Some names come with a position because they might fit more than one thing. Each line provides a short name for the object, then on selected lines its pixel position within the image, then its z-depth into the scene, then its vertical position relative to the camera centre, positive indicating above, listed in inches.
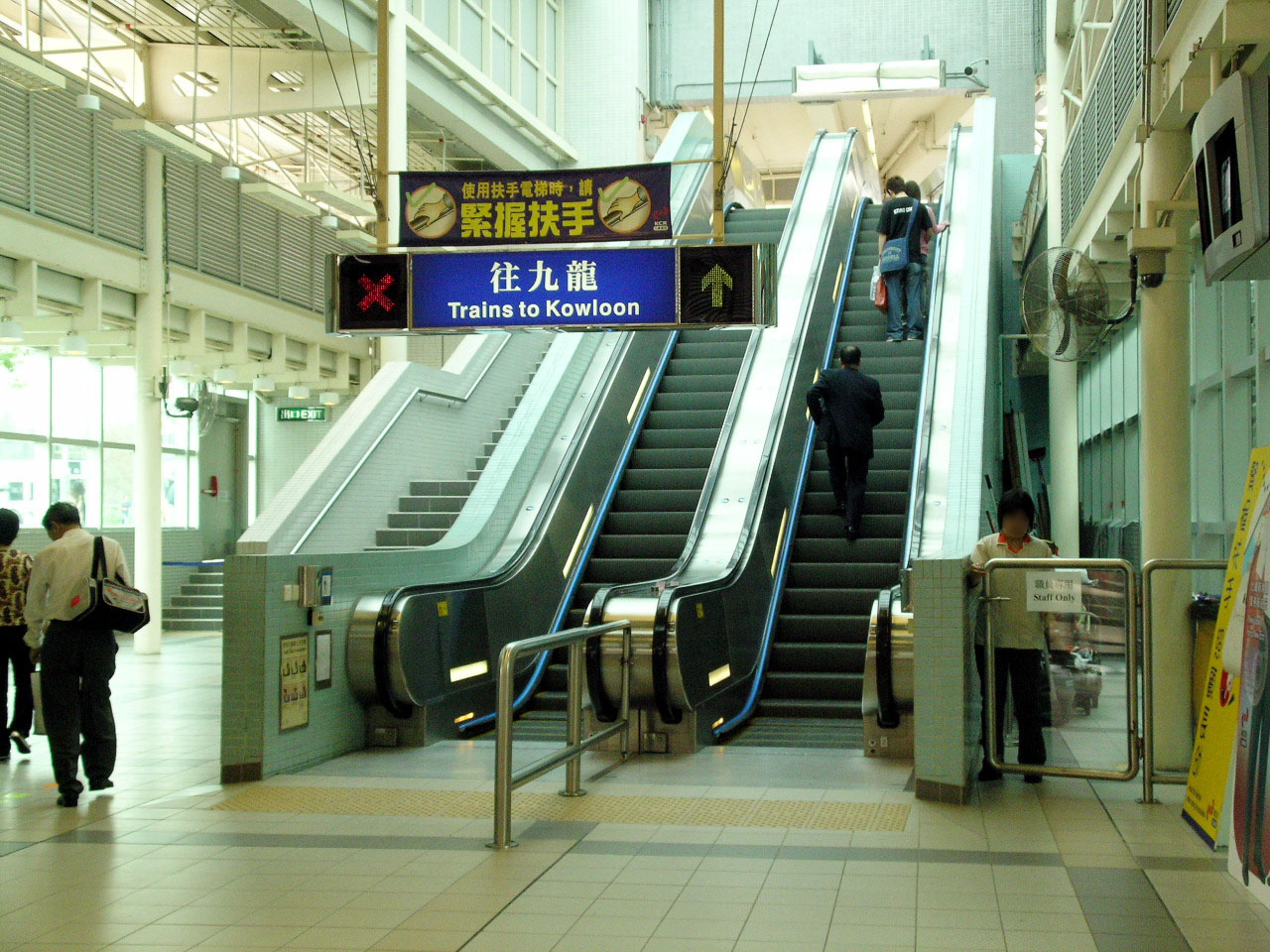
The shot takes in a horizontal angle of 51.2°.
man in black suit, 409.1 +24.6
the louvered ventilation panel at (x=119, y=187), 571.8 +140.9
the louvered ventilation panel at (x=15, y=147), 504.4 +139.3
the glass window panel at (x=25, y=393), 677.9 +59.8
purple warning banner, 302.8 +68.3
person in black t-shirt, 521.3 +88.1
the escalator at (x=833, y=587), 358.3 -25.7
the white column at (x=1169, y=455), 257.8 +9.3
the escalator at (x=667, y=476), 415.5 +9.9
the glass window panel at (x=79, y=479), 713.0 +15.9
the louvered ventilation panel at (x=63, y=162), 533.0 +142.9
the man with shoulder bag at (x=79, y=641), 253.0 -25.7
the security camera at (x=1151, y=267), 265.4 +47.3
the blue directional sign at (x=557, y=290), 295.7 +48.4
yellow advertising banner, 202.2 -30.3
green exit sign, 842.2 +59.2
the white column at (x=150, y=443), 576.1 +28.1
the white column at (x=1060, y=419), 530.6 +33.9
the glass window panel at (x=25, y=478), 674.8 +15.3
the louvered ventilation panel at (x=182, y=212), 637.9 +144.6
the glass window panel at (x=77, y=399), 715.4 +60.2
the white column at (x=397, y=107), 565.6 +176.8
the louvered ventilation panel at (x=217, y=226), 666.8 +144.0
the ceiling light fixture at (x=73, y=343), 556.7 +69.2
